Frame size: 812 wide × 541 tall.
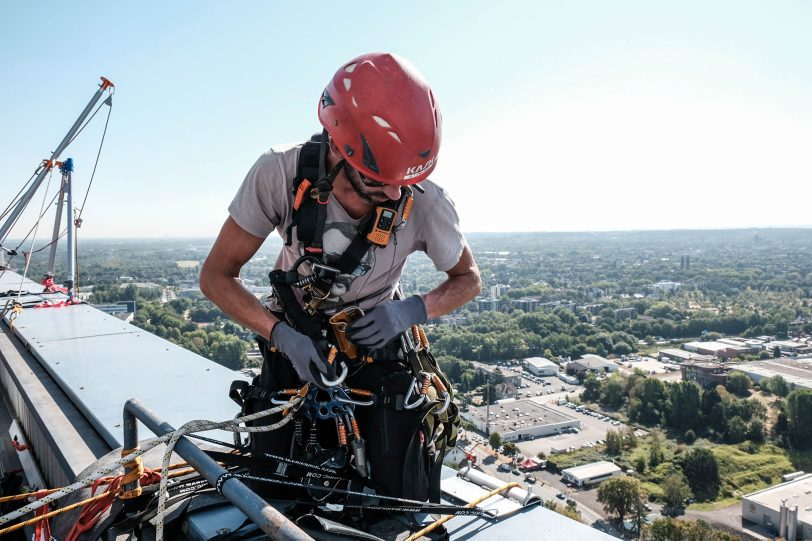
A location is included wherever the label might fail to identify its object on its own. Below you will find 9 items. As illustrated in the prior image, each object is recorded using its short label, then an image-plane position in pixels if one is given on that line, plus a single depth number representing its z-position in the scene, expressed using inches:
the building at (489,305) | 2817.4
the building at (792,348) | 1996.8
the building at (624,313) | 2617.6
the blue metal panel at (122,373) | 109.7
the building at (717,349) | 1914.4
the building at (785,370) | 1556.3
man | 65.4
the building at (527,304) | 2778.1
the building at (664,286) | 3393.2
